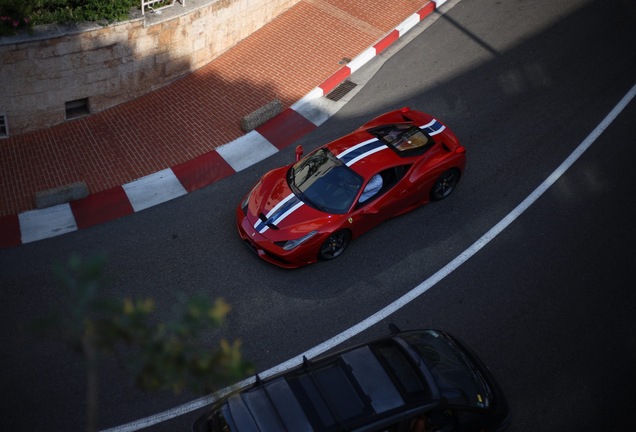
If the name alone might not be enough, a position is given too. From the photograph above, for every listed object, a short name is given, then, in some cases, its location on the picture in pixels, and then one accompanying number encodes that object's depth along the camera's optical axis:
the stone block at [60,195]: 10.66
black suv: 7.04
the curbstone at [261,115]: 12.27
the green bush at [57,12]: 11.20
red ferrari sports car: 9.74
